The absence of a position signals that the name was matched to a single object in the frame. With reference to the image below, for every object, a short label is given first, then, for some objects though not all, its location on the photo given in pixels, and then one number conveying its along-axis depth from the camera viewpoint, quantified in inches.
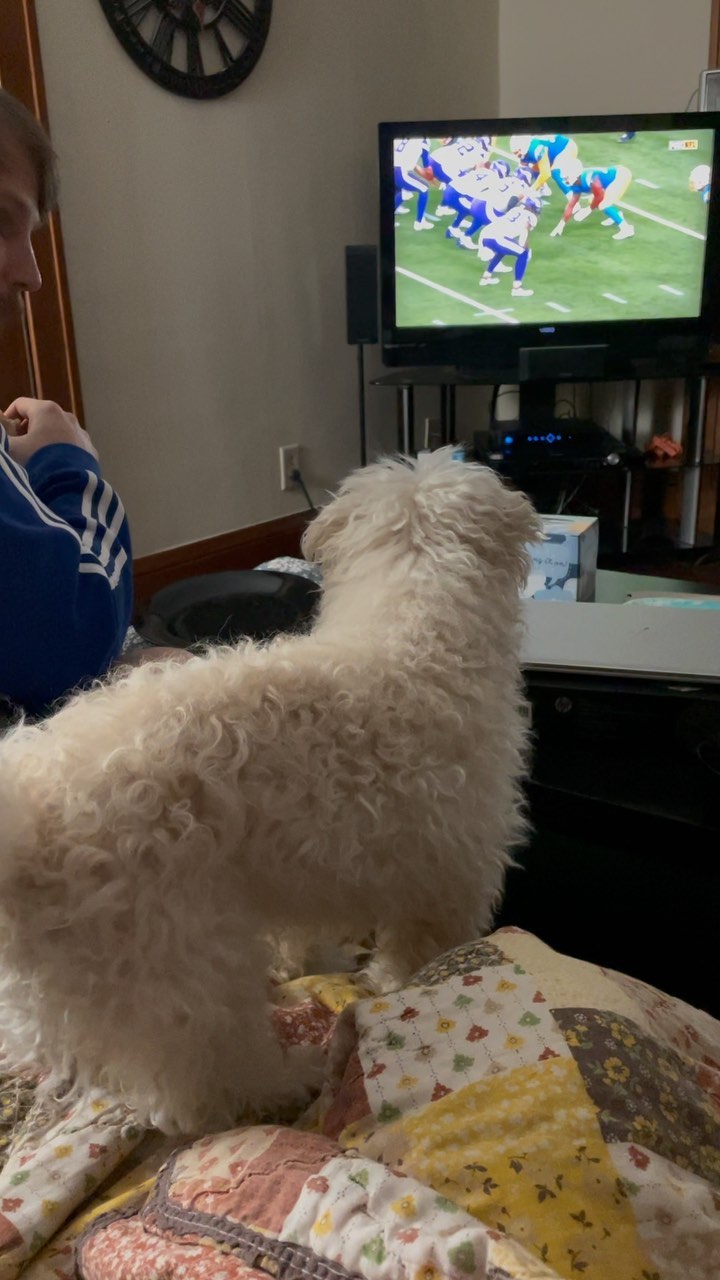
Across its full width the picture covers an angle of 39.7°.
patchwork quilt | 25.3
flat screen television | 112.3
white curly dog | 31.0
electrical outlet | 124.3
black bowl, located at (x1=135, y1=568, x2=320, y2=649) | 63.6
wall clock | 95.4
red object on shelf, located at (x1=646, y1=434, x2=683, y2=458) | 128.5
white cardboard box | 68.6
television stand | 120.4
